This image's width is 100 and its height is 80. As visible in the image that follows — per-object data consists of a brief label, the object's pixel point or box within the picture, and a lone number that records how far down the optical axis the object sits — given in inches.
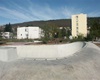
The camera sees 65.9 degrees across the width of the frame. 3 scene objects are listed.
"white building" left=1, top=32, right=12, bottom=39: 1733.7
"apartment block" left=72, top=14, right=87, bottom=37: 1287.7
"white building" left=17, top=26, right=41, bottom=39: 1661.9
